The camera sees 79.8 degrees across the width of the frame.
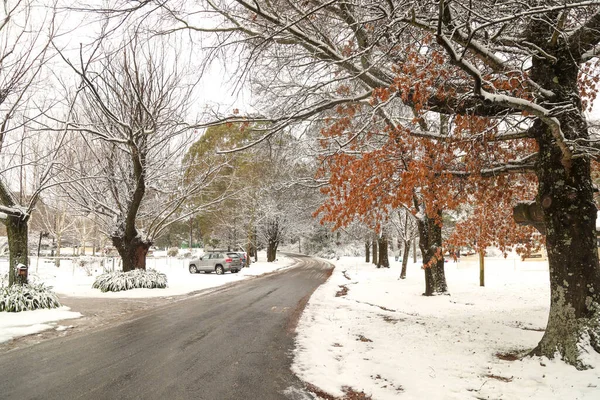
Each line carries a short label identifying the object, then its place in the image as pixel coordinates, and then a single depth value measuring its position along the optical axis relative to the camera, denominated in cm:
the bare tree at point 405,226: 2060
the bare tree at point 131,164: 1227
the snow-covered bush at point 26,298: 897
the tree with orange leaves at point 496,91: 490
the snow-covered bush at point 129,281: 1379
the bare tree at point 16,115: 907
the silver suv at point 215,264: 2462
